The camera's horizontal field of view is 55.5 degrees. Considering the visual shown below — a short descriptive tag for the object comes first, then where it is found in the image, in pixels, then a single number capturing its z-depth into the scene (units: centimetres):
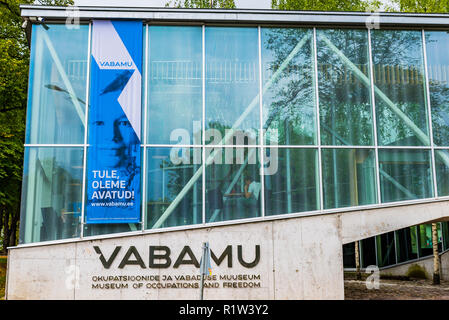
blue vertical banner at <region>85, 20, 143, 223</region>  1182
